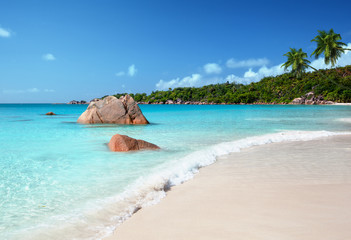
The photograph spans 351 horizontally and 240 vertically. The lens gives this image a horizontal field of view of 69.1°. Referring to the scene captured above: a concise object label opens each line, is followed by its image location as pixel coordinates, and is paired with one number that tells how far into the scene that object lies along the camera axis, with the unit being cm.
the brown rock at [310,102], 8038
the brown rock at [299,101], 8319
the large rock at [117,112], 1694
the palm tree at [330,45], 3362
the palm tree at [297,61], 4187
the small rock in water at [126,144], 774
